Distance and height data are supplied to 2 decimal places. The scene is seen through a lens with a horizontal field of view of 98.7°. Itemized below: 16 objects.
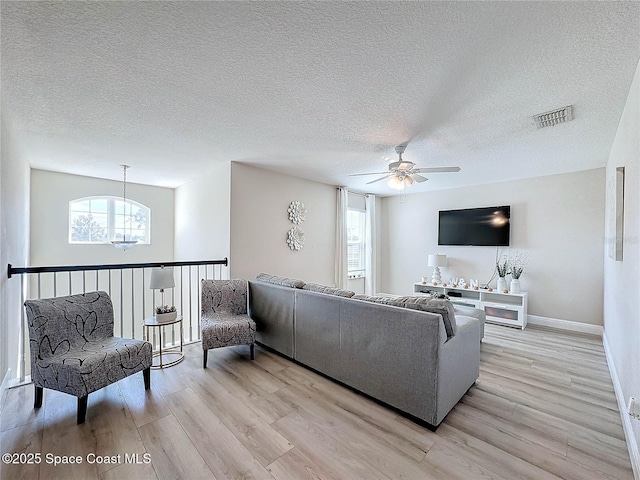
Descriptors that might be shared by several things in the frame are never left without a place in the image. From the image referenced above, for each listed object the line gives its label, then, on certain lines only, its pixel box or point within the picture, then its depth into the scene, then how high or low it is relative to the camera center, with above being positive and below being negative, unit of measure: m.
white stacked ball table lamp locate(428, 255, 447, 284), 5.47 -0.44
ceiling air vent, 2.38 +1.12
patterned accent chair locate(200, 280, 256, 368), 2.99 -0.94
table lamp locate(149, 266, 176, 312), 2.96 -0.43
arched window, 4.79 +0.36
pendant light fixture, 4.30 +0.65
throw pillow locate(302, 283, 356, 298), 2.75 -0.54
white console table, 4.48 -1.07
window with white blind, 6.29 -0.06
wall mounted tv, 4.95 +0.28
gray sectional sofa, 2.04 -0.92
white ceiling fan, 3.07 +0.78
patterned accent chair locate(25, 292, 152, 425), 2.04 -0.92
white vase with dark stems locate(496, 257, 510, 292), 4.81 -0.57
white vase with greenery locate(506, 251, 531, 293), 4.63 -0.42
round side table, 2.92 -1.37
